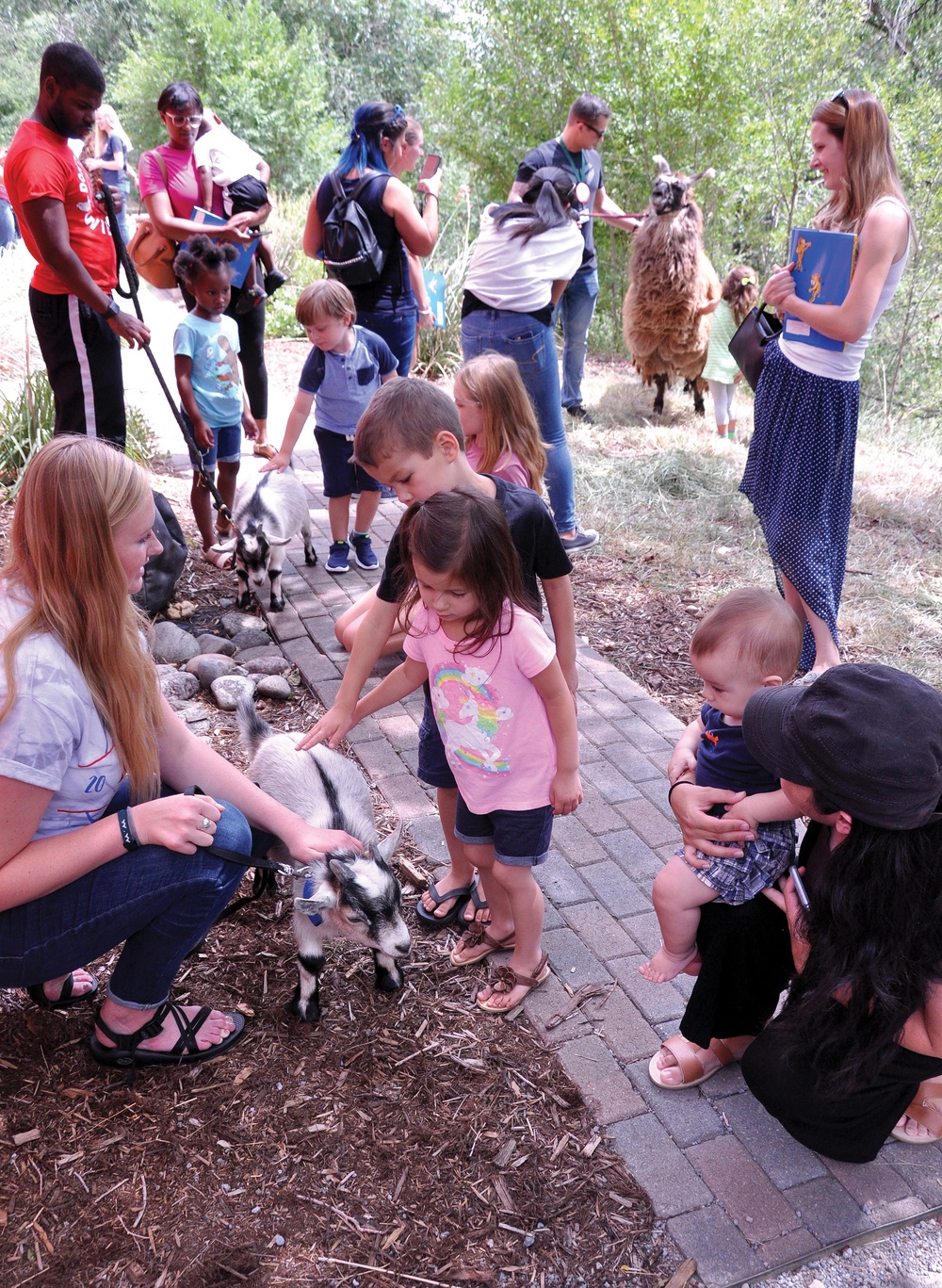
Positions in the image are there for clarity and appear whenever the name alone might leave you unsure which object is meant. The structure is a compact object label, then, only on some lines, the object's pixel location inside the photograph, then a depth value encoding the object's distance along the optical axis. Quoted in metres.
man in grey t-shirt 6.24
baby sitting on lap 2.35
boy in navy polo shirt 4.95
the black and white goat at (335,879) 2.59
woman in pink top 5.88
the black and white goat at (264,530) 5.01
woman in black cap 1.87
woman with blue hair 5.37
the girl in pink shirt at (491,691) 2.29
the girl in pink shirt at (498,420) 3.32
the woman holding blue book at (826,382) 3.80
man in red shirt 4.38
